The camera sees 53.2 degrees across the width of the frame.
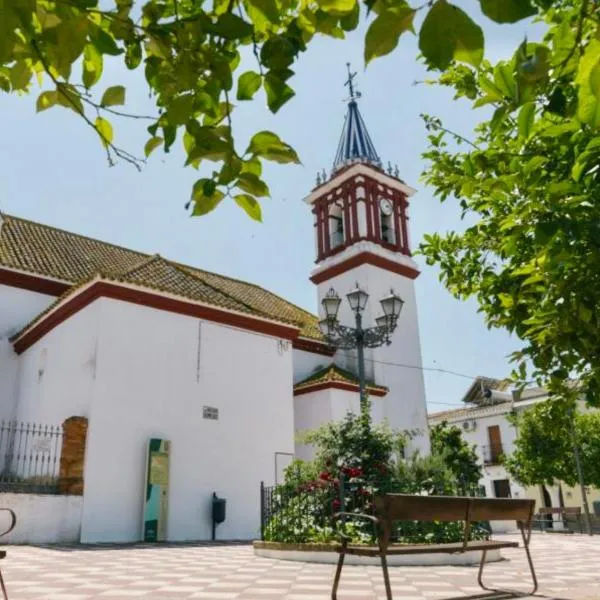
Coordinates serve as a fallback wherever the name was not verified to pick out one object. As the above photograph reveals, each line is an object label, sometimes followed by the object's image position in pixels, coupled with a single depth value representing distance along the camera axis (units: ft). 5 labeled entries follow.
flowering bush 30.30
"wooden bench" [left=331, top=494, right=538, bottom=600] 15.38
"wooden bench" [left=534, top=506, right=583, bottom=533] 71.20
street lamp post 39.70
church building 43.70
